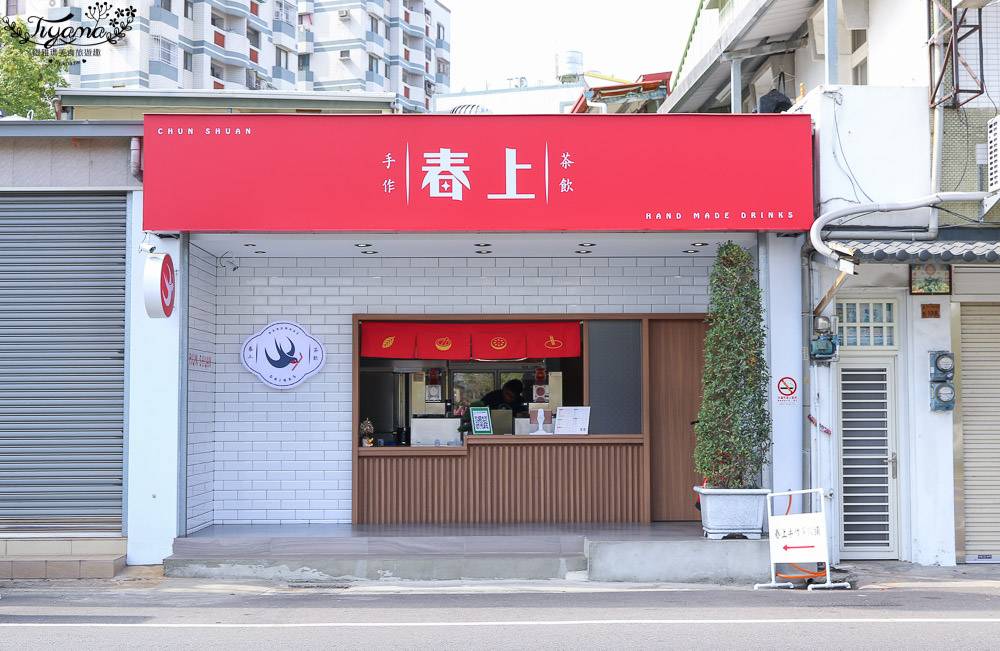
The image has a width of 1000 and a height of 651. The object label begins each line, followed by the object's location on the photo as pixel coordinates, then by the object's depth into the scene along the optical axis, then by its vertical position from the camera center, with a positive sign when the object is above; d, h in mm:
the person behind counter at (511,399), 13523 -284
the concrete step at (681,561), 10609 -1972
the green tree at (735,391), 11055 -153
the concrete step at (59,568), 10688 -2037
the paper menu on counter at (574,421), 12953 -564
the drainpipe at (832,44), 11656 +3991
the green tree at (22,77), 20656 +6398
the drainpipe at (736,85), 15961 +4765
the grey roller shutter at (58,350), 11477 +350
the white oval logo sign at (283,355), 12844 +314
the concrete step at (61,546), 11234 -1887
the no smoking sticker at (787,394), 11406 -193
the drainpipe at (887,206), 10781 +1871
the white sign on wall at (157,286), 10359 +990
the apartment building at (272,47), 42312 +17541
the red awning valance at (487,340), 13070 +510
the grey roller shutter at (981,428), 11477 -606
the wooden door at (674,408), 12961 -401
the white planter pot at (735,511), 10891 -1476
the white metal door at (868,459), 11586 -964
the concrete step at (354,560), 10883 -2002
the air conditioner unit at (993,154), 10867 +2457
